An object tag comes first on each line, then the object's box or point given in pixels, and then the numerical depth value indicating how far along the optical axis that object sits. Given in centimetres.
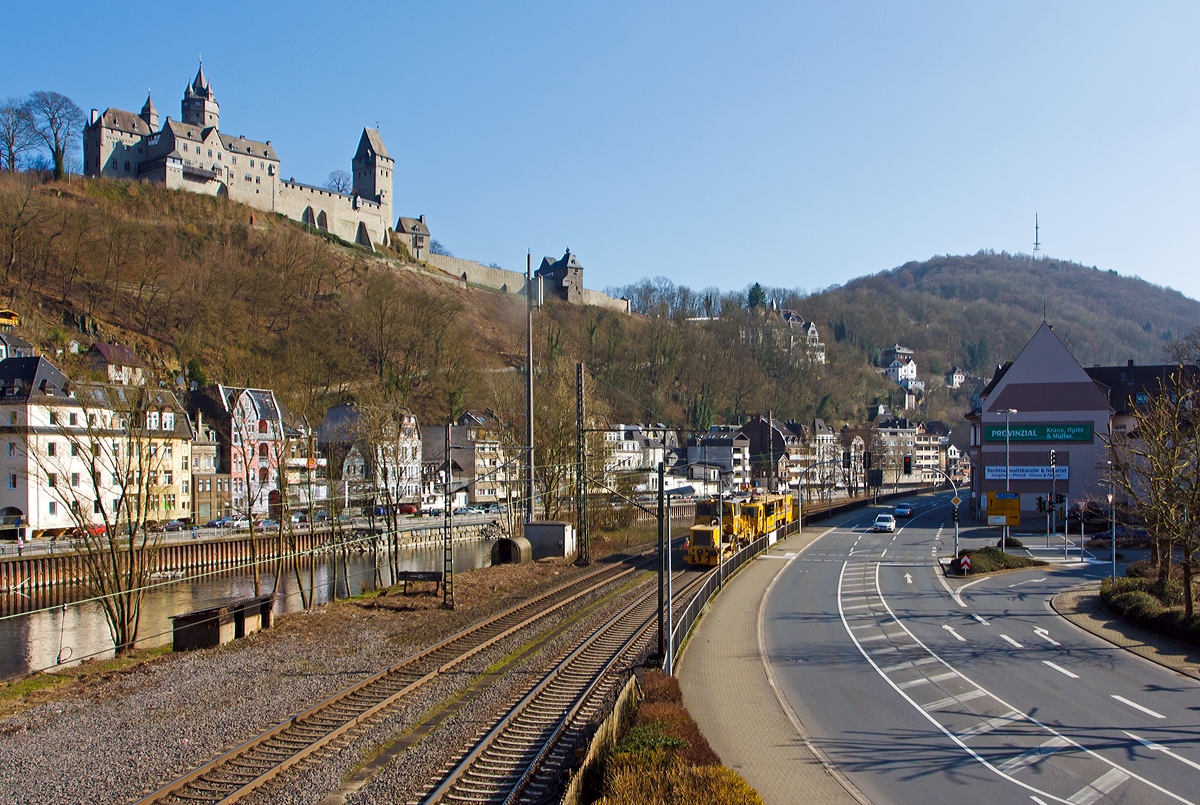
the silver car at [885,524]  5247
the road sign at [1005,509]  4034
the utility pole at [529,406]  3647
